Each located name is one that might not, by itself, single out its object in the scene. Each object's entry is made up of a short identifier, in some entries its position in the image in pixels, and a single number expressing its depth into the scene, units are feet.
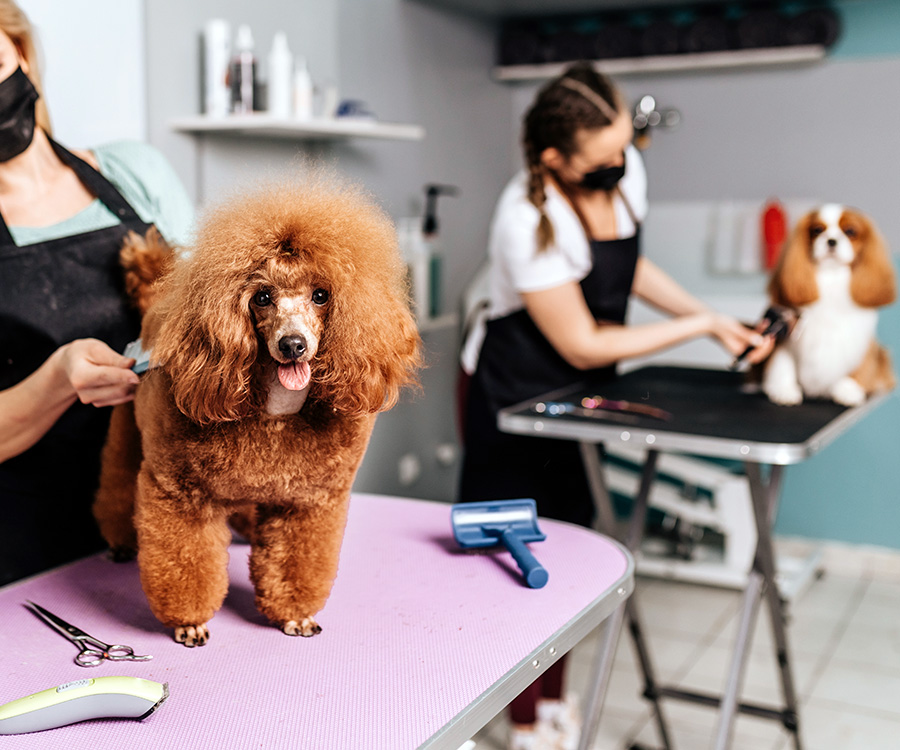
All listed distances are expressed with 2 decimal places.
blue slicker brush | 3.97
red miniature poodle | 2.70
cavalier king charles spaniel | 6.75
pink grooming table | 2.66
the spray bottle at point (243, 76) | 7.22
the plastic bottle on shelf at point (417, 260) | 9.43
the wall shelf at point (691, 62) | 10.04
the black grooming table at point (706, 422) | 5.38
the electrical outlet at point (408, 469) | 9.89
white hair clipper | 2.57
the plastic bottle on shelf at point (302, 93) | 7.45
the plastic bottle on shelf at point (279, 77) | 7.33
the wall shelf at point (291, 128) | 7.01
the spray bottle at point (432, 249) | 9.82
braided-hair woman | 6.30
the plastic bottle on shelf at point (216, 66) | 7.13
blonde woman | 3.81
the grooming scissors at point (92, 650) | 3.02
